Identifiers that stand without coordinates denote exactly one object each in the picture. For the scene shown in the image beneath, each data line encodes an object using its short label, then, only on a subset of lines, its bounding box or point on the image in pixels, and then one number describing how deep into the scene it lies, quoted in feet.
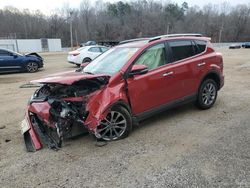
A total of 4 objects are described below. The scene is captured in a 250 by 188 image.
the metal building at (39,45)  131.48
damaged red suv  10.44
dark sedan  34.89
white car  39.57
